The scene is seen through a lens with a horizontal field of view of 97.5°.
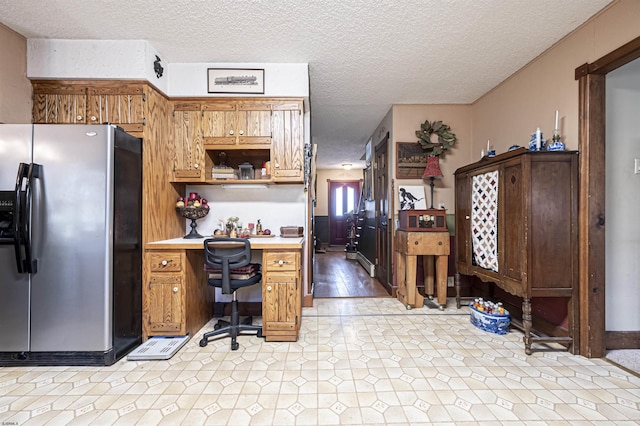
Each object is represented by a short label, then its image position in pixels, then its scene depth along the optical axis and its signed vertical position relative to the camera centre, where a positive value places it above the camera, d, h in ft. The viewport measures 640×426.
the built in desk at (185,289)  7.99 -2.17
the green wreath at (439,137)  12.36 +3.38
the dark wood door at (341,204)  30.86 +1.05
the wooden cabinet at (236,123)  9.38 +3.04
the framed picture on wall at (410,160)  12.62 +2.41
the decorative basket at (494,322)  8.57 -3.36
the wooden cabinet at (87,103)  8.25 +3.26
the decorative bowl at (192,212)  9.36 +0.05
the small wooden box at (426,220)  10.71 -0.25
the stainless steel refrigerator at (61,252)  6.66 -0.92
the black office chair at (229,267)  7.57 -1.50
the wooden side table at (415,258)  10.60 -1.72
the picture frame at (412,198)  12.37 +0.69
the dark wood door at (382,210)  13.84 +0.20
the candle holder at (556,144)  7.47 +1.87
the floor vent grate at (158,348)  7.07 -3.58
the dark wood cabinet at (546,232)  7.33 -0.51
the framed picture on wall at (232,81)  9.36 +4.42
